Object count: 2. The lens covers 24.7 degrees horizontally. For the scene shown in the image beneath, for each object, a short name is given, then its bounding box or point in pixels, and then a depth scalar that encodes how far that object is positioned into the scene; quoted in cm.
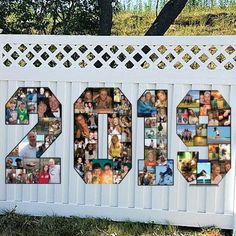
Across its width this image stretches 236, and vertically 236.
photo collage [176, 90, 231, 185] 462
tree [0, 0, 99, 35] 732
